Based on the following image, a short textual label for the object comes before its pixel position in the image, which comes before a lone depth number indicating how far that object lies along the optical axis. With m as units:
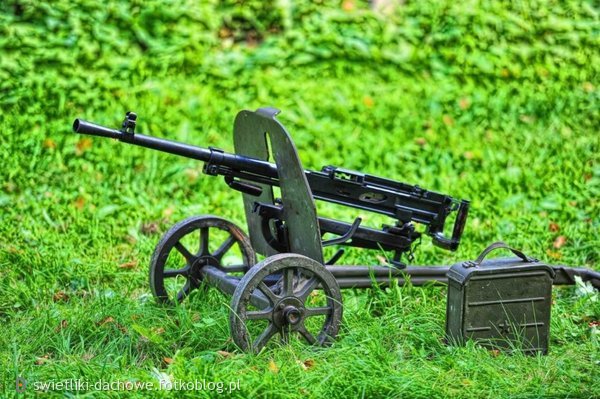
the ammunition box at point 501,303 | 10.52
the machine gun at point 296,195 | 10.52
